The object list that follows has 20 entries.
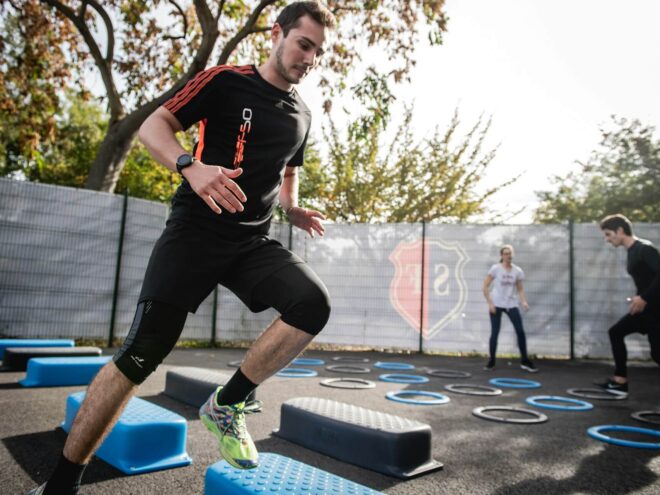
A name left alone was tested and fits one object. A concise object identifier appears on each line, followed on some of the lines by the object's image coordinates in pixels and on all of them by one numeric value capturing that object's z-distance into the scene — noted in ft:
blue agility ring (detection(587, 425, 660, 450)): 11.38
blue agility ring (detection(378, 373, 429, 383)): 20.74
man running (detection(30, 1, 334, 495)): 6.26
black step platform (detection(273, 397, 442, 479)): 9.29
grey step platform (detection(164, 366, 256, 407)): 13.84
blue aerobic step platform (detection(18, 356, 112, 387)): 16.58
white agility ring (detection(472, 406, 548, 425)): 13.69
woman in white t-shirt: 25.07
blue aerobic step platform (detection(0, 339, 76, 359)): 22.00
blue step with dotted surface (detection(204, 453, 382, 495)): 6.77
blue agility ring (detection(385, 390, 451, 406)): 15.81
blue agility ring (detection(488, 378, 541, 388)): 20.17
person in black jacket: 16.69
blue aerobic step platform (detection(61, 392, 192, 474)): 8.98
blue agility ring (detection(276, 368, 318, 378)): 20.79
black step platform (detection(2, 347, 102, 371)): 19.33
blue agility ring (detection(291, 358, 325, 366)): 25.75
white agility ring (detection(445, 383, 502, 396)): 18.02
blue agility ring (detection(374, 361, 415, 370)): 25.12
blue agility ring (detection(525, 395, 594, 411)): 15.70
